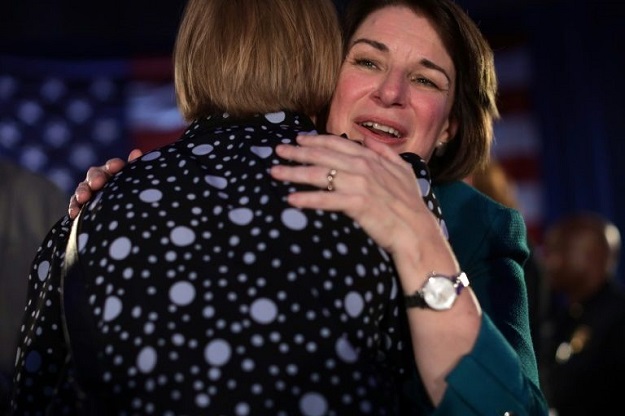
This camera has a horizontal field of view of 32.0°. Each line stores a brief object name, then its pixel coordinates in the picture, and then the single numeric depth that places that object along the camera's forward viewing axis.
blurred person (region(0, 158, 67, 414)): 2.64
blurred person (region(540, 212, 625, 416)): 4.90
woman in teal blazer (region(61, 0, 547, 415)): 1.54
